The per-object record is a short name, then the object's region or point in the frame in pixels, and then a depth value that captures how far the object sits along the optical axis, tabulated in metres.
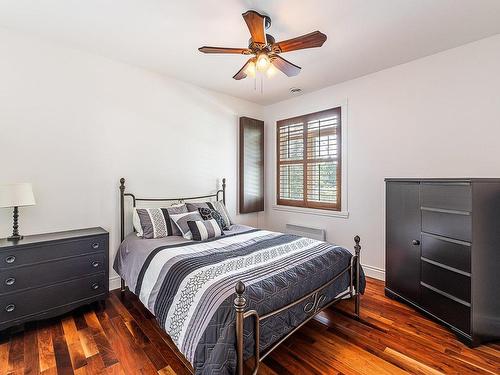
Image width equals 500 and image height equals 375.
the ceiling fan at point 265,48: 1.84
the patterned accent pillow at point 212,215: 3.04
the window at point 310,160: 3.70
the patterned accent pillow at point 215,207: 3.19
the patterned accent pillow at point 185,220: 2.75
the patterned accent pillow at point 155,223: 2.76
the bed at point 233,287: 1.44
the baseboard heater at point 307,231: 3.80
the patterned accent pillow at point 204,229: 2.71
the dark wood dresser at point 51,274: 2.05
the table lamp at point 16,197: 2.11
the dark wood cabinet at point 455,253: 2.03
